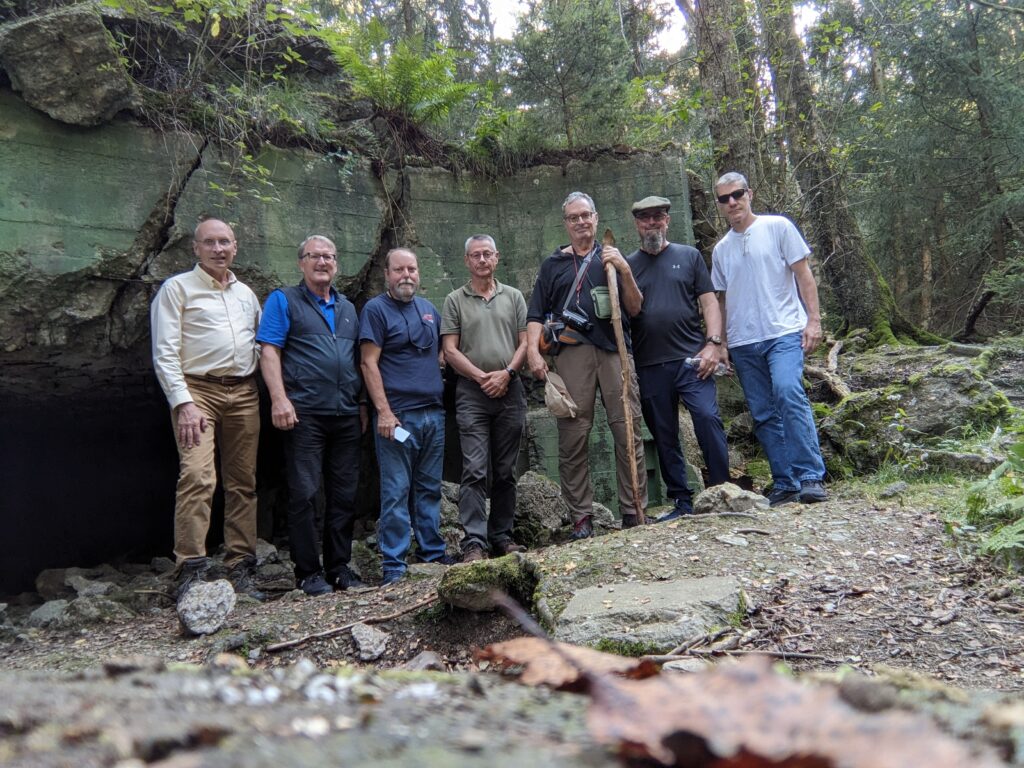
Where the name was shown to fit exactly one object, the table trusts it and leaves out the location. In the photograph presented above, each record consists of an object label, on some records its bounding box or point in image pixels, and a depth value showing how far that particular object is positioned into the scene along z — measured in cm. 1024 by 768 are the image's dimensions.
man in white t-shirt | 505
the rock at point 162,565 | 681
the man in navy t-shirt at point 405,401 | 512
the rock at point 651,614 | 280
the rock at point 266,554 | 586
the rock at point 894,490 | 486
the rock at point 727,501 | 472
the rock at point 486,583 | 350
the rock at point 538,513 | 595
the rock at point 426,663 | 277
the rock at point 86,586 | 531
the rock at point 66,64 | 496
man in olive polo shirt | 536
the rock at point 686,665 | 243
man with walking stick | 533
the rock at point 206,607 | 396
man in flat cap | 528
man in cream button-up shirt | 464
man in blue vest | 494
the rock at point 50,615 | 460
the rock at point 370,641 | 347
